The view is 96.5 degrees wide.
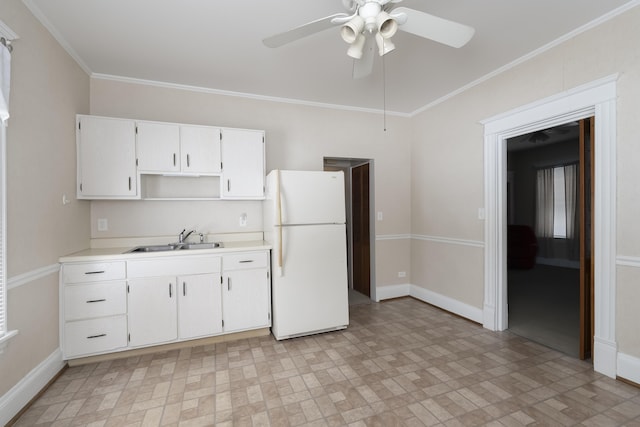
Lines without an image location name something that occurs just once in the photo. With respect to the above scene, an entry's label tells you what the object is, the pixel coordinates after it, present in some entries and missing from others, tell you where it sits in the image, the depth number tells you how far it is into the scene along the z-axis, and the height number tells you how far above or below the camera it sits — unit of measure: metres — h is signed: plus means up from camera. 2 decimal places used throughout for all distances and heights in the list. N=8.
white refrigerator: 2.84 -0.42
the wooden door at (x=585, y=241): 2.34 -0.28
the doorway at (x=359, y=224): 4.21 -0.23
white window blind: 1.60 +0.26
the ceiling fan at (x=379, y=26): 1.50 +1.01
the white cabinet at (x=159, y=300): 2.37 -0.79
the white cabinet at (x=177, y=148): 2.80 +0.65
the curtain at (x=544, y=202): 3.71 +0.07
